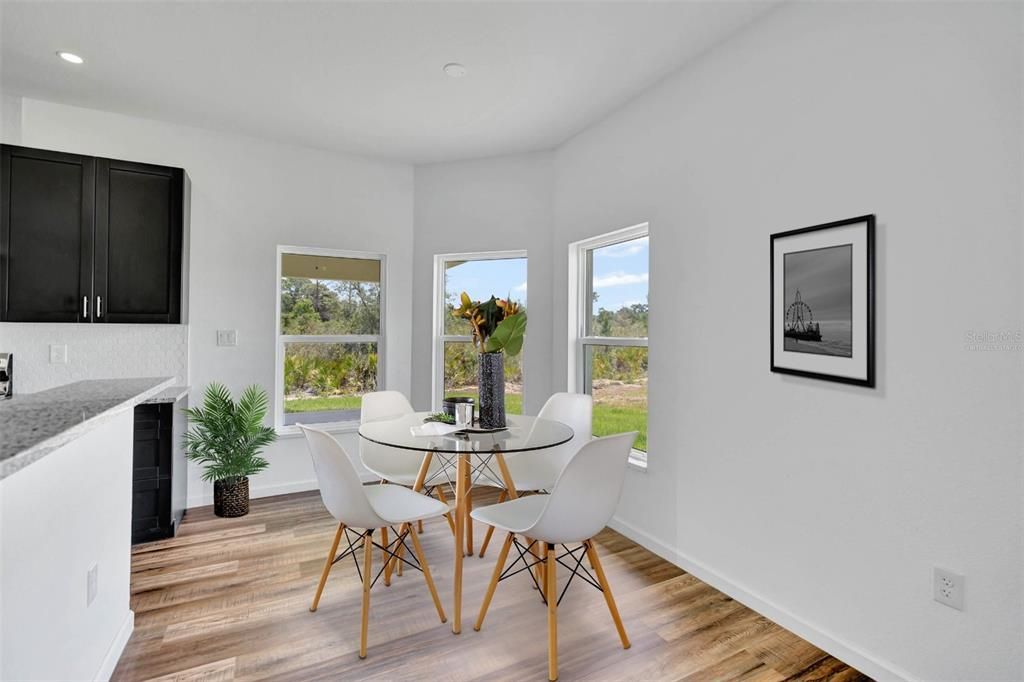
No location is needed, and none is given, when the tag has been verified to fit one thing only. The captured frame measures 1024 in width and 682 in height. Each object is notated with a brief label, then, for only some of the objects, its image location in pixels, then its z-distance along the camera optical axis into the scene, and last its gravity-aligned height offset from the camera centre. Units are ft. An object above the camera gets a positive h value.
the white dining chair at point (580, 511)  6.39 -2.05
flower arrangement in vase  8.50 +0.06
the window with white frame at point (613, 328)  11.17 +0.37
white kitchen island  3.90 -1.76
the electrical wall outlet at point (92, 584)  5.63 -2.60
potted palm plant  11.66 -2.25
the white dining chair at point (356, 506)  6.73 -2.25
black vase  8.86 -0.84
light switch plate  12.78 +0.09
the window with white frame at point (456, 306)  14.44 +1.04
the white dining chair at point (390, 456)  9.91 -2.21
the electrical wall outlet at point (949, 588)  5.63 -2.57
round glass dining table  7.43 -1.43
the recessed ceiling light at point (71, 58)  9.15 +4.86
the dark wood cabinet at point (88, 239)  10.15 +2.03
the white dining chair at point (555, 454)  9.80 -2.10
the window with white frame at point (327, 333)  13.80 +0.24
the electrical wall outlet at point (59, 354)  11.16 -0.28
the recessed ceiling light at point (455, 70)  9.37 +4.84
